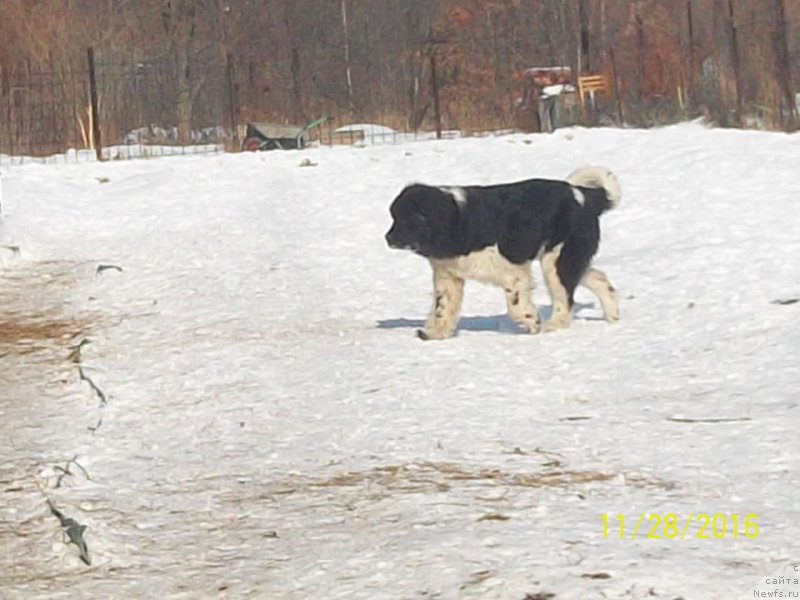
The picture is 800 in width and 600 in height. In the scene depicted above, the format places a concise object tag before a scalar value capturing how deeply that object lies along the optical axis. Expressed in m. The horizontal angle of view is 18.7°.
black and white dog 15.98
